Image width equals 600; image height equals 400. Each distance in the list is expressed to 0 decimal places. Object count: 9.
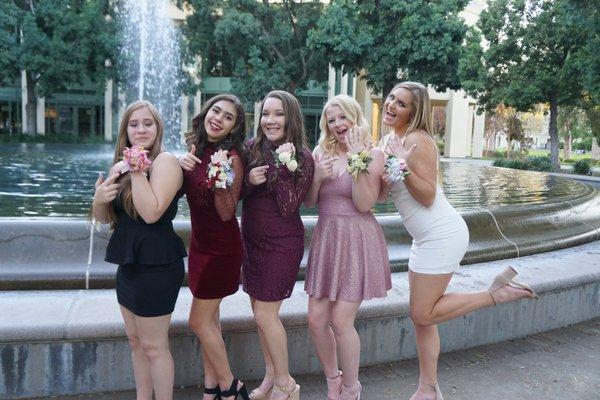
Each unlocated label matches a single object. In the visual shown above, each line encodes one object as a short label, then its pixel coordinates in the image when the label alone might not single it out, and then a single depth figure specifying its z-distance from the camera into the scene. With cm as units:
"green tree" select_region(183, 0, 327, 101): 2997
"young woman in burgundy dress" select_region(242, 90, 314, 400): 316
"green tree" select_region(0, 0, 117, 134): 2964
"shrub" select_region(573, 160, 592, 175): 2697
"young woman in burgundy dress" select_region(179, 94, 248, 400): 306
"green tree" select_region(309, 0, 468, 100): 2686
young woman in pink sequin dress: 328
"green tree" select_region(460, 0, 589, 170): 2592
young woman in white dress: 322
